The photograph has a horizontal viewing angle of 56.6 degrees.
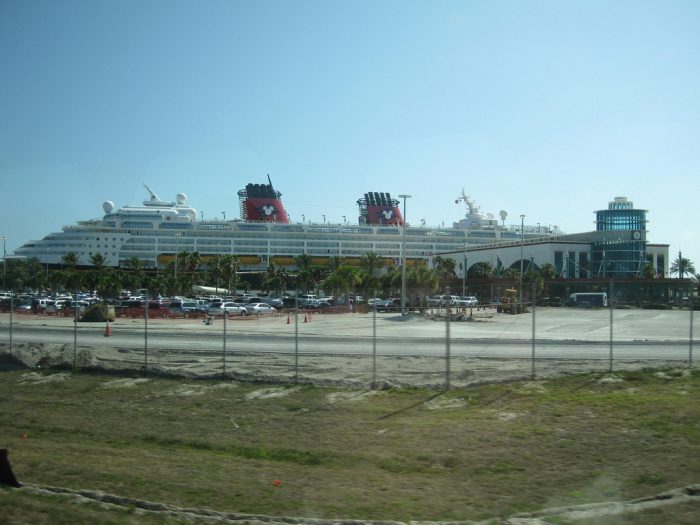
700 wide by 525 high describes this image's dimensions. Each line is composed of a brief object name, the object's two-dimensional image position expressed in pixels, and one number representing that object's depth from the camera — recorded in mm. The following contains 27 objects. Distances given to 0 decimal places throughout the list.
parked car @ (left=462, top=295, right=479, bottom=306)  54706
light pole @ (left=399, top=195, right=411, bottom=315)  49694
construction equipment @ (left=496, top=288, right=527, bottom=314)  45419
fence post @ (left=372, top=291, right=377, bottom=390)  14823
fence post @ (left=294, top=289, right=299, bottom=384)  15534
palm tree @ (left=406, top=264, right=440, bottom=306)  57656
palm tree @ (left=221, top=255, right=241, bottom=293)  90000
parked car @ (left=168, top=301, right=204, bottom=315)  49153
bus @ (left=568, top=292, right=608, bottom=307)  54656
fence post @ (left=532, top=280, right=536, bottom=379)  15422
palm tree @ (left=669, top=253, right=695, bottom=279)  109438
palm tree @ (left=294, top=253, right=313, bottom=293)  91106
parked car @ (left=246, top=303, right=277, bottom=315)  52594
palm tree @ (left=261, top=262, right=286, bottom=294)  92750
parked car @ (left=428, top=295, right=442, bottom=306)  50031
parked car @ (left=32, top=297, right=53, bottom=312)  48969
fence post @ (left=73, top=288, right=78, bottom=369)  17933
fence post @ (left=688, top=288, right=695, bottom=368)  17308
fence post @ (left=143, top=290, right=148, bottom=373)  17019
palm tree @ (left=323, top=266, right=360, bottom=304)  67938
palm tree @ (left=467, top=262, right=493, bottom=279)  98044
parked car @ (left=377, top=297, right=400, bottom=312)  55825
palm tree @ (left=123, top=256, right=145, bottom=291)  89125
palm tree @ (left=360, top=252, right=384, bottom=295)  68000
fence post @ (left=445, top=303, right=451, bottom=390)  14267
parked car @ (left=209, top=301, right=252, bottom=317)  48438
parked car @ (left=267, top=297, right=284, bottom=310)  64794
